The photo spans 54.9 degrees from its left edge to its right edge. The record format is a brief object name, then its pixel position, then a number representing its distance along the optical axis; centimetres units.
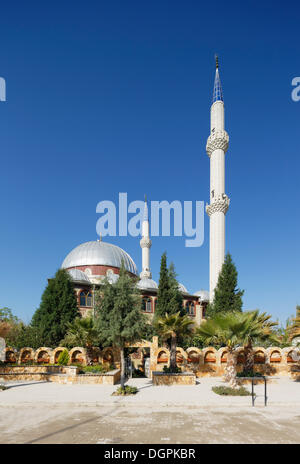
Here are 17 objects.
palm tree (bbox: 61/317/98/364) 2023
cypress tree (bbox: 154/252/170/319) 3147
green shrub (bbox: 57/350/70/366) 2167
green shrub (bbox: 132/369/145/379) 2216
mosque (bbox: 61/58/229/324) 4044
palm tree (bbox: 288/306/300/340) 1734
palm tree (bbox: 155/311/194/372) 1767
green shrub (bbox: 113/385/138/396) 1388
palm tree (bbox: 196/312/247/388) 1538
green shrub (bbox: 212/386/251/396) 1397
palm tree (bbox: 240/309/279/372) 1594
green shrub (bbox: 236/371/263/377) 1896
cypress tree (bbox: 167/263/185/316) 3124
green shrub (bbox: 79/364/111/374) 1866
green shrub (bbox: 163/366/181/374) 1803
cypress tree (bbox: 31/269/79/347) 2917
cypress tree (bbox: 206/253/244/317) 3278
